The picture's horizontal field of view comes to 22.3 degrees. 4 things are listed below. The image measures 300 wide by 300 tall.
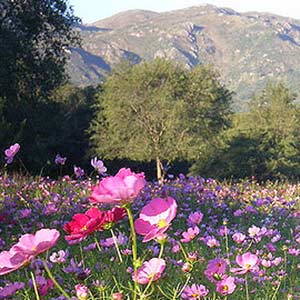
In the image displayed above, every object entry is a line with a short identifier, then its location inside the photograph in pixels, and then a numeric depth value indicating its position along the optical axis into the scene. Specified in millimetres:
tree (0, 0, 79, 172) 15500
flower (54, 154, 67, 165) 4963
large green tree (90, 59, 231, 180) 30359
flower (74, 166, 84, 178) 4577
